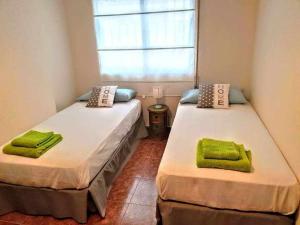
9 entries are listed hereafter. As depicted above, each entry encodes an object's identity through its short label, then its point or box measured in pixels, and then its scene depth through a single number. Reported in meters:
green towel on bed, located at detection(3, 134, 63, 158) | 1.93
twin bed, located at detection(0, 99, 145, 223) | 1.83
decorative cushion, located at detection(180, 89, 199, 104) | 2.98
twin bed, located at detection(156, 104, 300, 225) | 1.49
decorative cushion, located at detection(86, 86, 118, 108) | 3.11
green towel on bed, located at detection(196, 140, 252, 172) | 1.57
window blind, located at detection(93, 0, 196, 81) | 3.05
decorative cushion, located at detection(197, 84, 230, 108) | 2.85
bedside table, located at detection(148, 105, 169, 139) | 3.18
